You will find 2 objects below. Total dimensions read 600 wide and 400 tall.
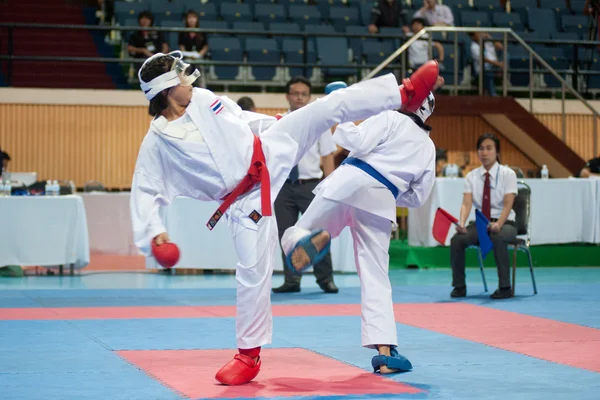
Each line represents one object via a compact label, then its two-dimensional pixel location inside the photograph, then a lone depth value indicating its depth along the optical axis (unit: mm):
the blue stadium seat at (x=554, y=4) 16141
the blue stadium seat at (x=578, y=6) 16086
